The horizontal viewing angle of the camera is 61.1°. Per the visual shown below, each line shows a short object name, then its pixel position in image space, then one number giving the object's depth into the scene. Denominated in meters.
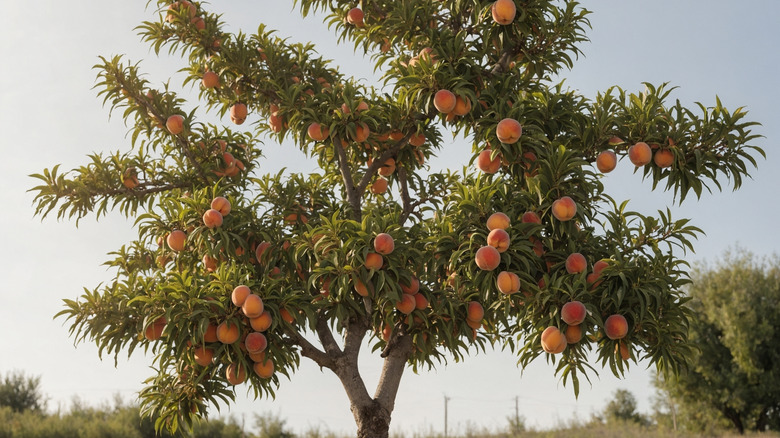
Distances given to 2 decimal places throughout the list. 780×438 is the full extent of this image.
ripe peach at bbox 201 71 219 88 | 6.62
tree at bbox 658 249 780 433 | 21.34
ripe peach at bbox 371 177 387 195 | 7.16
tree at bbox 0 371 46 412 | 19.70
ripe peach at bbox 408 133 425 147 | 6.35
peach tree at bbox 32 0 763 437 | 4.85
